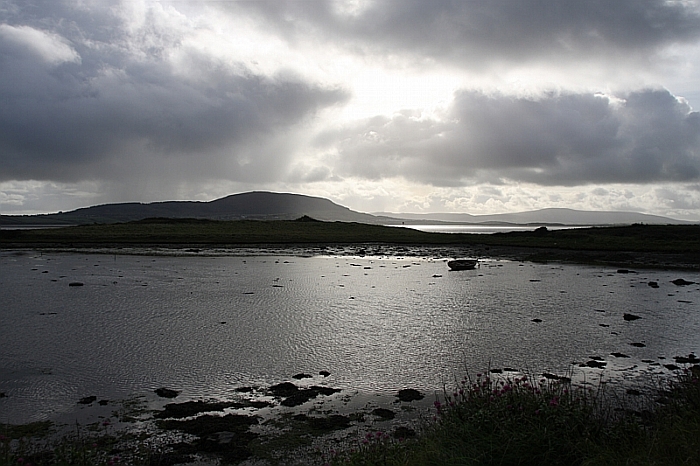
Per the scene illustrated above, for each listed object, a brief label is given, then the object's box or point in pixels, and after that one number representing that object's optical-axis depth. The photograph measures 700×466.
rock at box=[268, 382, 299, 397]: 12.16
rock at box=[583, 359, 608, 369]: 14.23
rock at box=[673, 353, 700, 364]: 14.45
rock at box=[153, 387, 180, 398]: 11.94
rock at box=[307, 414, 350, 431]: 10.13
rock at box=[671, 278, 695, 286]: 31.65
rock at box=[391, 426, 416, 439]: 9.46
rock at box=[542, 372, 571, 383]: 12.41
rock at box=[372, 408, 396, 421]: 10.62
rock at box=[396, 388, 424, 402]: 11.71
